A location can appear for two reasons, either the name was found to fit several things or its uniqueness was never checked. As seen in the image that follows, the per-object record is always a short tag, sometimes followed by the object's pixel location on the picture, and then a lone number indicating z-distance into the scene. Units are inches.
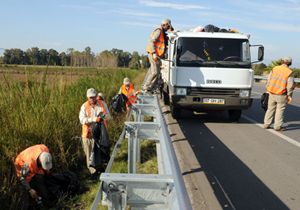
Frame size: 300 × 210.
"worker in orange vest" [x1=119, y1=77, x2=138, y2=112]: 459.5
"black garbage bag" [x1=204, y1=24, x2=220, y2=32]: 430.0
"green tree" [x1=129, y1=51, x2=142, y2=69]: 1369.3
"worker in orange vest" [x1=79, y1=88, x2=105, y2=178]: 307.4
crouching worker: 237.6
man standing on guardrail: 411.2
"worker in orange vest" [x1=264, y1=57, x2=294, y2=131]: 390.9
